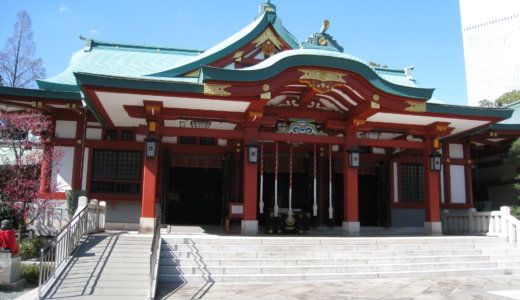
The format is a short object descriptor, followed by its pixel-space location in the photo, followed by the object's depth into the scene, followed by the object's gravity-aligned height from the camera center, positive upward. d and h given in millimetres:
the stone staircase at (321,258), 9758 -1340
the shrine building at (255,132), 12336 +2516
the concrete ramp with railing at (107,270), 8039 -1452
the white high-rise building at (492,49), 79250 +30799
